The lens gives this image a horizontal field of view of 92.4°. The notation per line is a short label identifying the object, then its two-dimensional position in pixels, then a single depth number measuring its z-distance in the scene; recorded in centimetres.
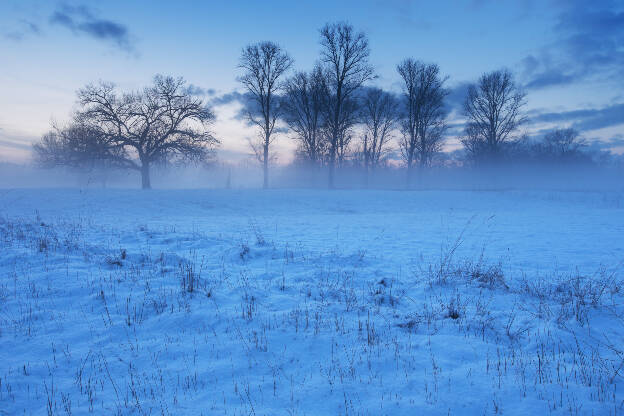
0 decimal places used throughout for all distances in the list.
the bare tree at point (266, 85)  2966
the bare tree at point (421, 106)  3359
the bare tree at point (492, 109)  3519
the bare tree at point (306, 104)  3338
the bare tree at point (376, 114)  3978
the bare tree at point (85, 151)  2425
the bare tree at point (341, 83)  2934
